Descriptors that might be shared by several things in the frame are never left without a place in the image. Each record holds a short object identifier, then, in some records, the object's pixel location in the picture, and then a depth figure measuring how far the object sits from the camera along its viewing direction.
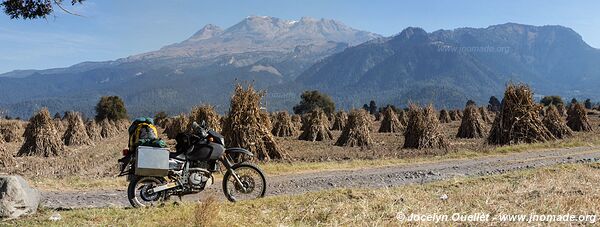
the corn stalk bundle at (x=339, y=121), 40.00
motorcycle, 8.02
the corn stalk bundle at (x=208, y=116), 18.59
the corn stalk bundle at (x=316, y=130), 27.91
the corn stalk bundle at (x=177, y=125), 33.09
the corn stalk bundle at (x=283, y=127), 33.97
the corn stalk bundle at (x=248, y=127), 16.08
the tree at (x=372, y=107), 96.44
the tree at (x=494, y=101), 96.15
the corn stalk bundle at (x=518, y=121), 20.22
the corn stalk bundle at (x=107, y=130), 41.46
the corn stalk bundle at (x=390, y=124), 33.81
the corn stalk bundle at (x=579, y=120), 29.22
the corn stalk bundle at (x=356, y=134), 23.19
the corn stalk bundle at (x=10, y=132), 31.52
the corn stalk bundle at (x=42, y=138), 21.44
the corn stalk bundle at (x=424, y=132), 20.20
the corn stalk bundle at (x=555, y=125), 22.88
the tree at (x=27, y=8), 8.45
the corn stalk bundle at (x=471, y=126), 26.45
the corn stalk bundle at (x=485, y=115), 40.81
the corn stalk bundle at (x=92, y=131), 34.75
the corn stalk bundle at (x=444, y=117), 46.38
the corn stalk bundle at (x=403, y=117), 37.84
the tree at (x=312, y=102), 81.06
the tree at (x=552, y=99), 71.76
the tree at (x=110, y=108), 67.83
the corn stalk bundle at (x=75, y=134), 29.19
